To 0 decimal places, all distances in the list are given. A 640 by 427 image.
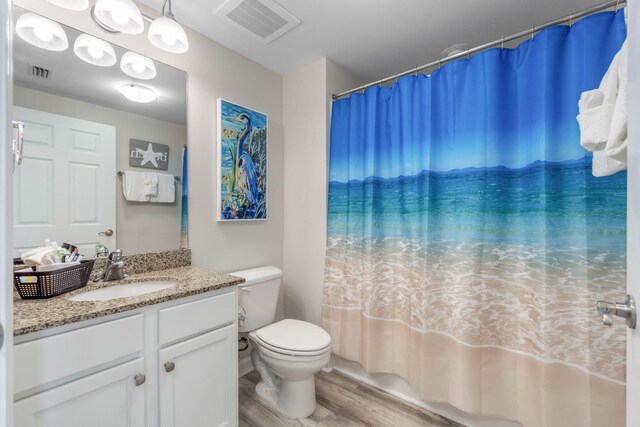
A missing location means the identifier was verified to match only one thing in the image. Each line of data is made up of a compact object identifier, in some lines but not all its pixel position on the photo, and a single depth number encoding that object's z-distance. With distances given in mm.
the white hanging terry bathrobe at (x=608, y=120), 679
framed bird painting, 1830
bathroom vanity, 845
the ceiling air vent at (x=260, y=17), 1480
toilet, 1488
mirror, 1188
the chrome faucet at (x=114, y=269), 1321
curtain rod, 1140
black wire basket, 995
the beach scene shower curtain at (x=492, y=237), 1158
